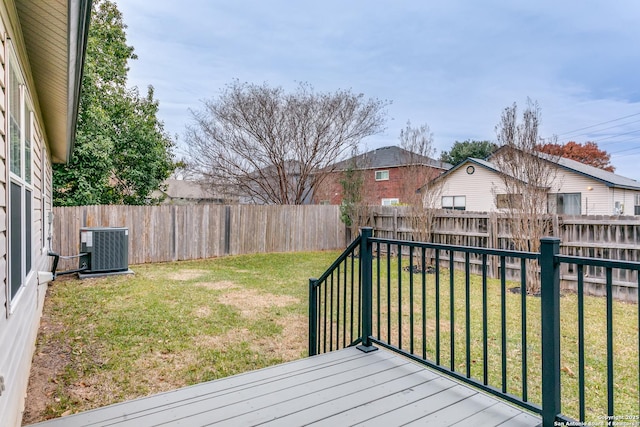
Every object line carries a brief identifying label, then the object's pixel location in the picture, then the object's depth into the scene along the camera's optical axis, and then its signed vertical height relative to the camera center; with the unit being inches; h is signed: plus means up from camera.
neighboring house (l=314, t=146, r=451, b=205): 361.4 +52.3
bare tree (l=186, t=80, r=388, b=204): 505.0 +110.5
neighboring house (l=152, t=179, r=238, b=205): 526.0 +45.4
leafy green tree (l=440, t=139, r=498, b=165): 919.0 +163.4
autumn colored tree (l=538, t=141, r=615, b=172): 986.1 +161.2
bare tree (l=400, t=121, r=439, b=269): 352.2 +36.0
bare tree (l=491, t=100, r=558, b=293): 256.4 +28.0
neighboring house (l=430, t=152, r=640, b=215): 472.1 +33.6
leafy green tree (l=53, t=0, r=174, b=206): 407.2 +95.9
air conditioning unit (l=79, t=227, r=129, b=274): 280.7 -26.5
